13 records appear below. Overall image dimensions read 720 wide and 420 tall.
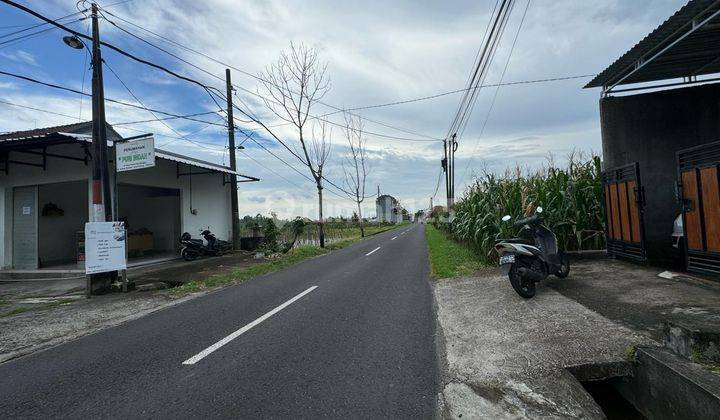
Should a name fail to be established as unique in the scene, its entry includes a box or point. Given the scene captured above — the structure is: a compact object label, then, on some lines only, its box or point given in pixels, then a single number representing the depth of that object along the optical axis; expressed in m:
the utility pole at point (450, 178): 32.01
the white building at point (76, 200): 13.37
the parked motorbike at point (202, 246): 15.56
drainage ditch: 3.54
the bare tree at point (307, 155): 20.36
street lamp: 9.03
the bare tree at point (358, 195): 36.26
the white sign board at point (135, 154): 9.66
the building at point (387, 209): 79.44
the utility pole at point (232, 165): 18.41
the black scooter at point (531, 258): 6.06
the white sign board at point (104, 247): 8.76
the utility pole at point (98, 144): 9.10
